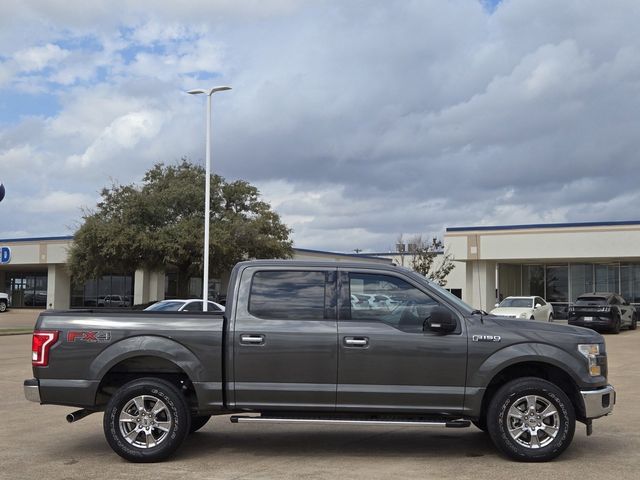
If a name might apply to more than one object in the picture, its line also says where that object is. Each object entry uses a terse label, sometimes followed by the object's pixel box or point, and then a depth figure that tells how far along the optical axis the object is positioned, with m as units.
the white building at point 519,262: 39.62
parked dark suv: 31.12
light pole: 28.02
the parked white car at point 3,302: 53.03
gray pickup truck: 7.42
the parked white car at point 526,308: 30.28
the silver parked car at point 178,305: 21.89
